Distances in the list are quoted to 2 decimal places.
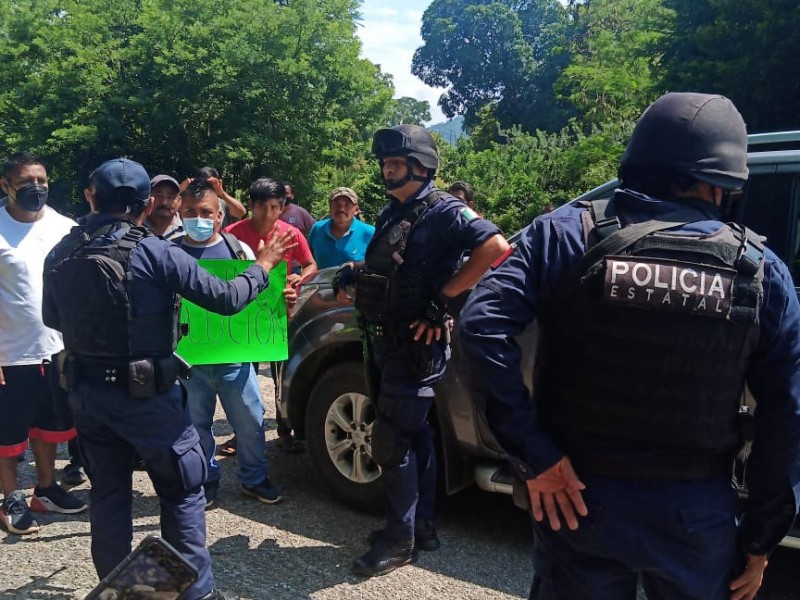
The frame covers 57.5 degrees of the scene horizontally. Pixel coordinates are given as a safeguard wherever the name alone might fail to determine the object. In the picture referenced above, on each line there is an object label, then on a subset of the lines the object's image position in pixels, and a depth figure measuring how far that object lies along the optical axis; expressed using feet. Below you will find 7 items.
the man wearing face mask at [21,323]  12.30
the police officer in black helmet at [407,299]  10.30
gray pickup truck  10.23
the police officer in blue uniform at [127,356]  8.75
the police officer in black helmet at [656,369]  5.21
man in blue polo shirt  17.75
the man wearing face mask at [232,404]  12.94
